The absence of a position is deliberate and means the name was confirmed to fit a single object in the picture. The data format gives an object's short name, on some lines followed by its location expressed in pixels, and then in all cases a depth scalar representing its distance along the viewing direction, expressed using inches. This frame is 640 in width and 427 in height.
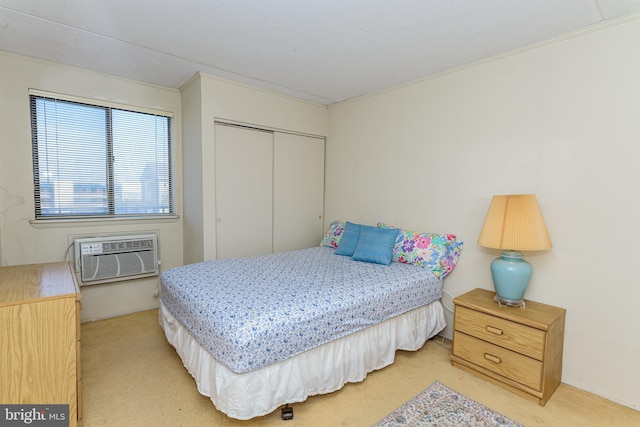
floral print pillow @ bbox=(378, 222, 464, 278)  104.6
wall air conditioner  113.0
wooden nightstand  75.7
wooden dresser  58.1
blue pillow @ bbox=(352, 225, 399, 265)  109.3
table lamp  80.7
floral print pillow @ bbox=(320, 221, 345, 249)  138.7
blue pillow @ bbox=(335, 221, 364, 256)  122.5
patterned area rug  68.7
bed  62.9
